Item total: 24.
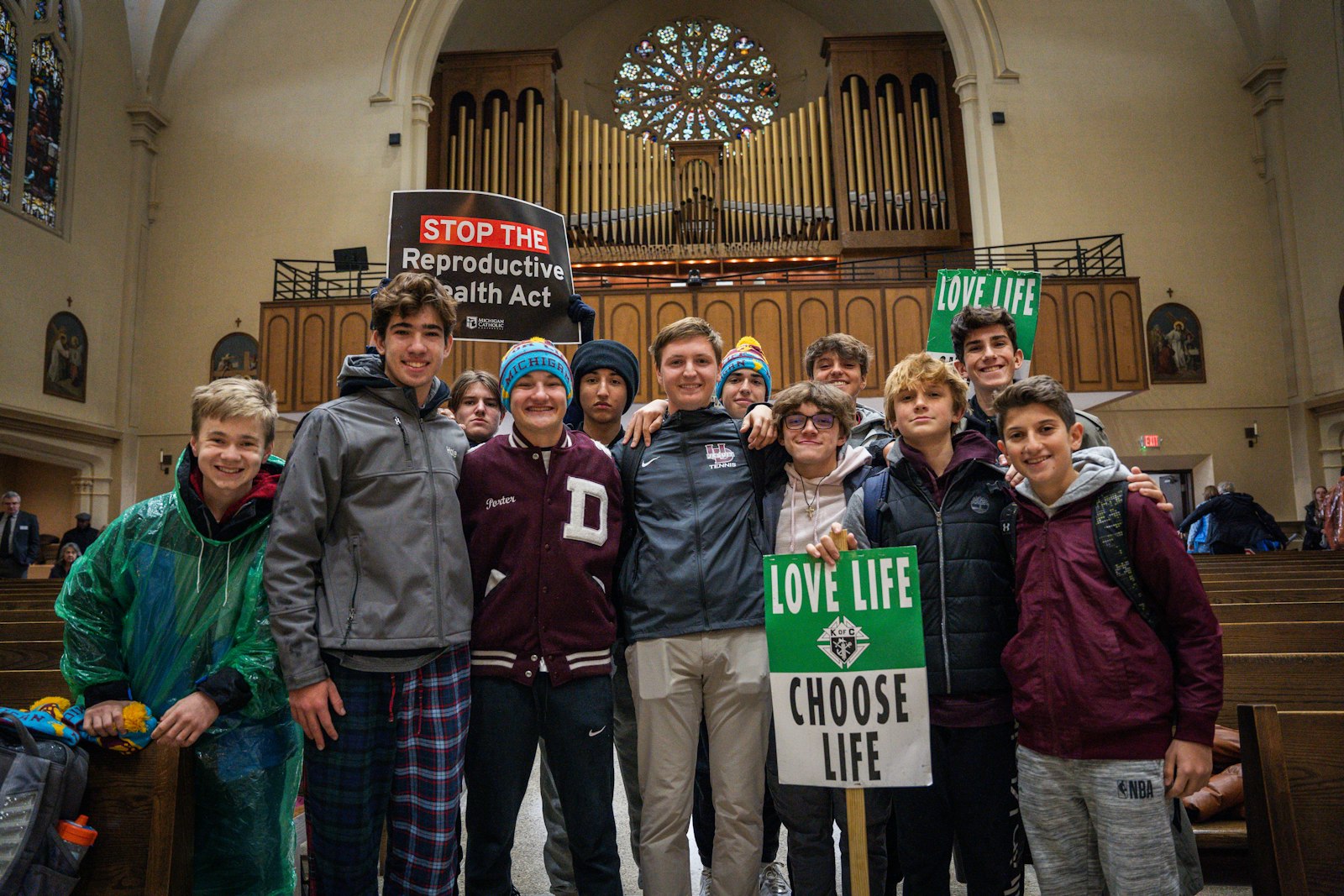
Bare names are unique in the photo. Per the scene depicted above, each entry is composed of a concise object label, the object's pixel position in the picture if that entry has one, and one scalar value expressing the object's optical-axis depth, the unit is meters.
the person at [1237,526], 7.88
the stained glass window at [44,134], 10.17
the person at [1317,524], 8.48
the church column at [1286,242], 10.95
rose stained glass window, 14.66
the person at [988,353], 2.62
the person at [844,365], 2.86
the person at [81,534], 9.24
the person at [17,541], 8.61
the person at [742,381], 2.85
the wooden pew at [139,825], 1.59
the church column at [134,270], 11.40
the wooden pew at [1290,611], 3.21
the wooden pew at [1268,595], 3.65
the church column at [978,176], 11.11
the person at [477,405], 3.06
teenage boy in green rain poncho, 1.81
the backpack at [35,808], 1.46
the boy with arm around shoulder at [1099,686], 1.74
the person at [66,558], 8.80
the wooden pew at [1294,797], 1.57
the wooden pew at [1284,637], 2.74
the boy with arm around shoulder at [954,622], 1.95
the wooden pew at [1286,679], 2.42
